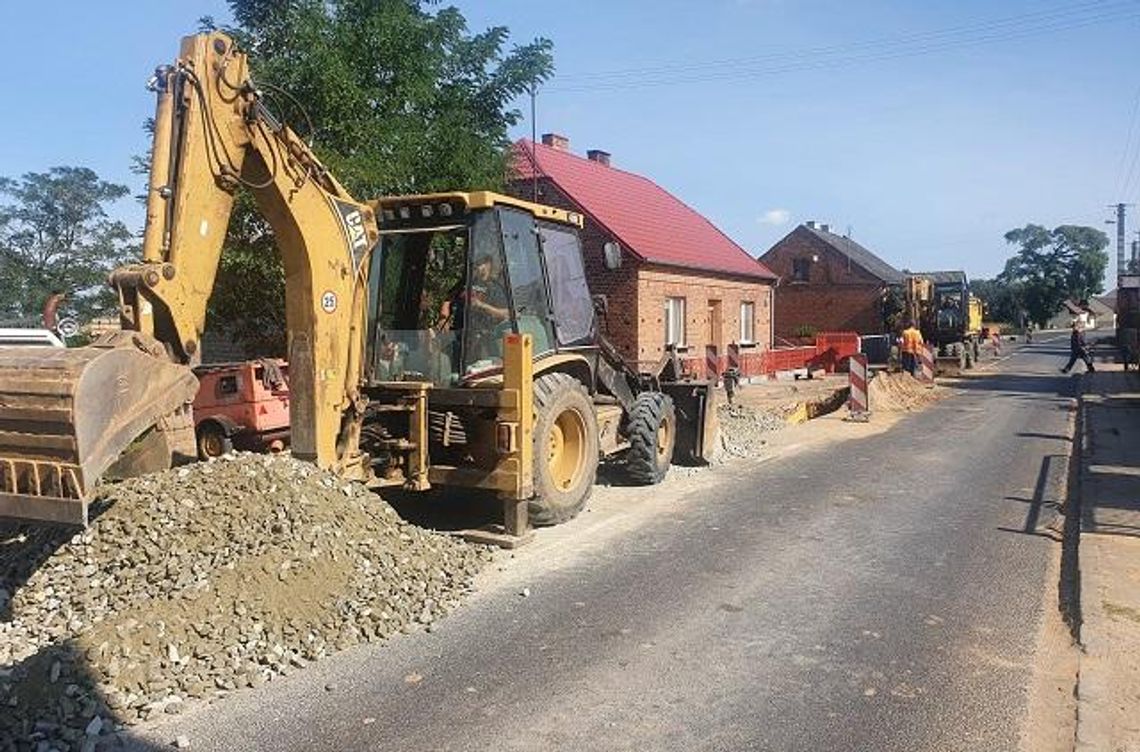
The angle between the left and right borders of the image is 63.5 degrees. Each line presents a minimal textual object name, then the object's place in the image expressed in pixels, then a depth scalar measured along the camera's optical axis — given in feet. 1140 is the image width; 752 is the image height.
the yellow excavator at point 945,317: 103.60
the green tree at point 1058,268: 290.56
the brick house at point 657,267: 74.02
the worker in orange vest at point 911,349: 79.66
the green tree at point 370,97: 36.73
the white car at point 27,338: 29.22
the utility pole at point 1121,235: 250.57
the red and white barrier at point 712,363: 63.69
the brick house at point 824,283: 150.10
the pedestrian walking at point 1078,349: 94.02
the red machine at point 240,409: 34.19
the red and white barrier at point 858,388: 53.72
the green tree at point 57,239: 98.32
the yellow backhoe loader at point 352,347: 16.66
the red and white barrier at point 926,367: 78.79
